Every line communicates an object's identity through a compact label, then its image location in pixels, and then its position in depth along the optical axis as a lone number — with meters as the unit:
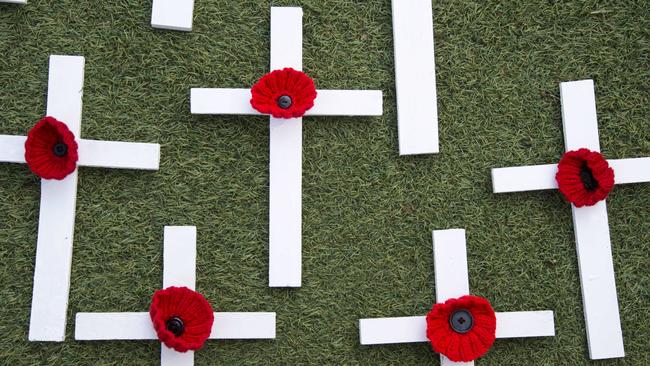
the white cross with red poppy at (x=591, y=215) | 1.17
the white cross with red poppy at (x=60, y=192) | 1.13
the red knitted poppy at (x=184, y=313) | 1.09
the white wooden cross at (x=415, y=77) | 1.18
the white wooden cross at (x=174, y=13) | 1.18
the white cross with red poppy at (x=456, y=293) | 1.16
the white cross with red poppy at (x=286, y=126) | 1.15
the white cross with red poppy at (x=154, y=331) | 1.13
